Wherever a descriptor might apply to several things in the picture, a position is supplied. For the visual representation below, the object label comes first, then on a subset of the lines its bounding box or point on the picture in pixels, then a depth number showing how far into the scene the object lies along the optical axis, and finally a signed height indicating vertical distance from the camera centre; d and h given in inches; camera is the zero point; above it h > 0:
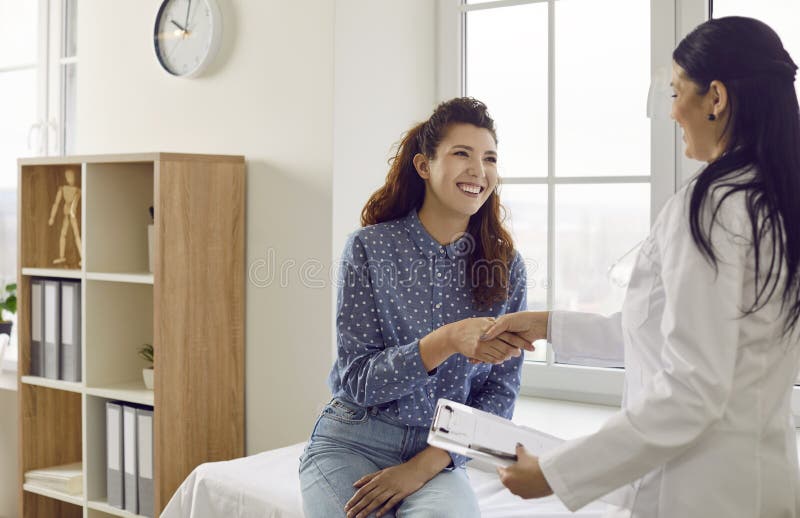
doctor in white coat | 42.9 -3.3
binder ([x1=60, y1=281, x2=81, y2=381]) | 107.3 -9.1
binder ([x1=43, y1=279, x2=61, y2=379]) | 108.8 -8.9
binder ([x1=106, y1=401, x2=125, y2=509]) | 102.4 -24.0
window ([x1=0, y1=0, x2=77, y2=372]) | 134.6 +28.2
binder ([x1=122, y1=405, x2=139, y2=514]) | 100.4 -24.0
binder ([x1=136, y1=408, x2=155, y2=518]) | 98.8 -23.4
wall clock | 104.1 +28.5
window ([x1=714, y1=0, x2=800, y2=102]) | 82.6 +24.0
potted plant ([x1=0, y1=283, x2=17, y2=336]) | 134.7 -7.3
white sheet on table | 73.3 -21.5
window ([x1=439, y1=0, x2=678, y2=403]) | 92.4 +14.0
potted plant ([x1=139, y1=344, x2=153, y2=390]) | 103.7 -12.8
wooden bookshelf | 96.2 -6.0
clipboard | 49.9 -11.2
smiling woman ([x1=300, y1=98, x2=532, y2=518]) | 67.8 -5.4
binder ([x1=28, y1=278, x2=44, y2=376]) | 110.7 -8.6
